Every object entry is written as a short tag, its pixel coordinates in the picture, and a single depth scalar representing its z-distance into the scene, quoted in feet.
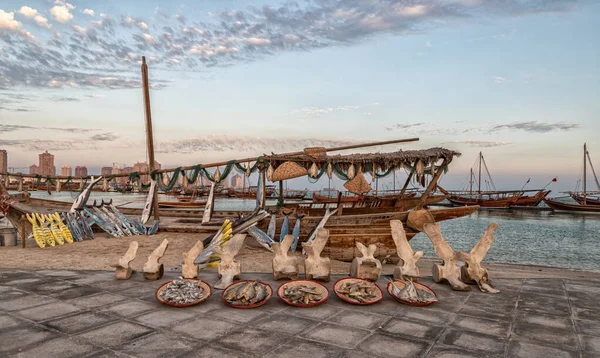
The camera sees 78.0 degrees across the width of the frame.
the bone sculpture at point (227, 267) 18.37
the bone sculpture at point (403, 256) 18.95
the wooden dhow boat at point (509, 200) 168.14
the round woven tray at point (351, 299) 15.37
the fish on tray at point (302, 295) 15.37
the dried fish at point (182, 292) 15.12
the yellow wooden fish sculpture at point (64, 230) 41.57
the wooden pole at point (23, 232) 39.12
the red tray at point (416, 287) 15.29
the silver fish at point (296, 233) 39.56
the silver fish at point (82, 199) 45.83
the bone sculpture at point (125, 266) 19.22
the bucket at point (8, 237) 40.78
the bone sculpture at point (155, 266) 19.24
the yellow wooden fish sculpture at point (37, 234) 39.47
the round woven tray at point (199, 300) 14.76
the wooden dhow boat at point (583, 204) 154.07
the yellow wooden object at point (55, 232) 40.71
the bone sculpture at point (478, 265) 18.34
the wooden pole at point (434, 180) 38.75
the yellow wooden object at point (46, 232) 40.11
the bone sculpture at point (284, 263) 19.47
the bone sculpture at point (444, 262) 18.67
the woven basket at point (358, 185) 40.93
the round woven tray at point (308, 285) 15.08
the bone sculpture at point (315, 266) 19.19
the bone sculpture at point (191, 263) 18.81
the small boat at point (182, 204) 101.24
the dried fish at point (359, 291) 15.71
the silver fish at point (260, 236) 38.63
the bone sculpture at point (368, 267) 18.90
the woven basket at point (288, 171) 40.73
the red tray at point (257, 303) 14.84
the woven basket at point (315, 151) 41.09
